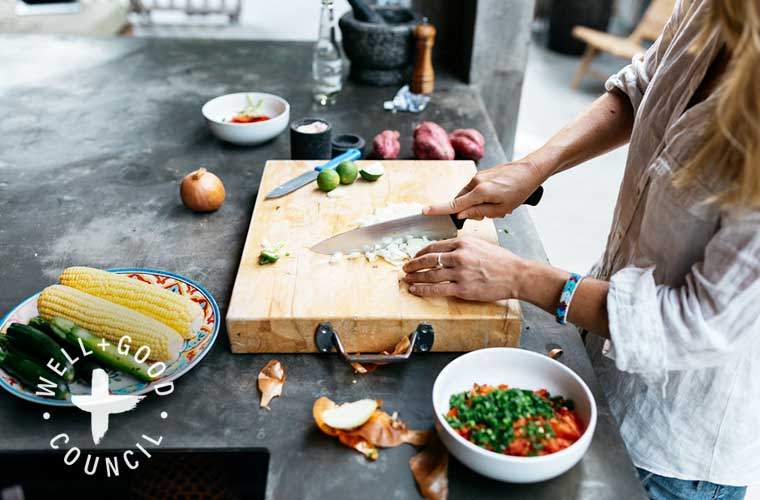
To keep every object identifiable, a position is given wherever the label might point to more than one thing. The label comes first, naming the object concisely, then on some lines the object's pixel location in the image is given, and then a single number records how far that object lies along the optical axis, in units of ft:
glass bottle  7.93
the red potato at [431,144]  6.52
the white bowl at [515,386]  3.24
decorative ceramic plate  3.84
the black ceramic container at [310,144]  6.41
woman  3.09
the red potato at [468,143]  6.68
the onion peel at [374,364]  4.23
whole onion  5.76
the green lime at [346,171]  5.78
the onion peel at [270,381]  4.01
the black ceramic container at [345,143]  6.47
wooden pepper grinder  8.09
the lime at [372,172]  5.86
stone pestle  8.13
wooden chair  18.54
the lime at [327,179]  5.66
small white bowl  6.91
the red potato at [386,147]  6.51
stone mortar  8.23
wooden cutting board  4.26
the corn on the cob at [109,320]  4.00
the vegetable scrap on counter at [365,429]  3.70
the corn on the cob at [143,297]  4.18
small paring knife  5.68
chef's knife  4.85
